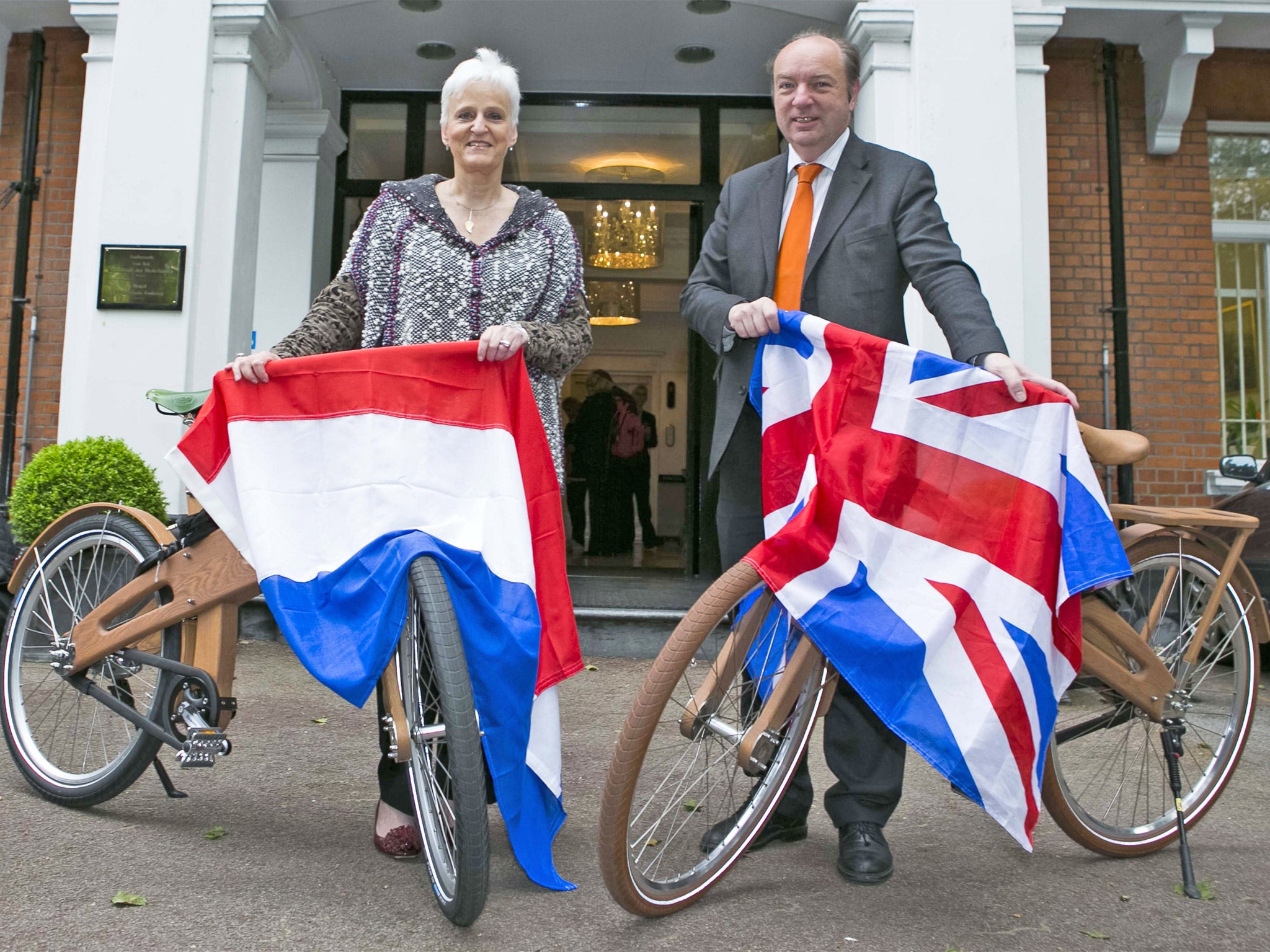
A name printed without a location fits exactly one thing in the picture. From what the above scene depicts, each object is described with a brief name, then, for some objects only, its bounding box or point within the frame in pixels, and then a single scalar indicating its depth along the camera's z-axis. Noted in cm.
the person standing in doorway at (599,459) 1117
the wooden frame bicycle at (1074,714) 208
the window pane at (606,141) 805
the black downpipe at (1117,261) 684
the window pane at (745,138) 814
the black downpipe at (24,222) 686
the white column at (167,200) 592
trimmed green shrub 495
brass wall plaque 590
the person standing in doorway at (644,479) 1125
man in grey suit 244
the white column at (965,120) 588
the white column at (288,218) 760
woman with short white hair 258
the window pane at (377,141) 820
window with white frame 724
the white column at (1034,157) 621
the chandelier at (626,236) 919
